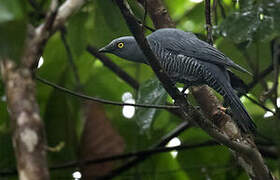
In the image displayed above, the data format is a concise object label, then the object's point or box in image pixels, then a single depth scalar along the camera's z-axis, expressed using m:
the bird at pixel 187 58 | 8.22
